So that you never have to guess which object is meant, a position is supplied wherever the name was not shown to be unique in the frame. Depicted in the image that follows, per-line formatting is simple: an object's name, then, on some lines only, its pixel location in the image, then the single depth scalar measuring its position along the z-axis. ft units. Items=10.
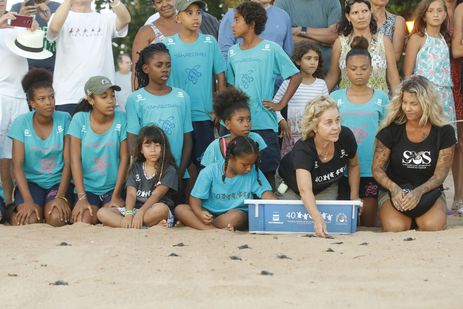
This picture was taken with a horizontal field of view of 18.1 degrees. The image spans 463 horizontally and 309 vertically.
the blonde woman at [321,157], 34.31
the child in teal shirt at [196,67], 39.04
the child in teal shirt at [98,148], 38.36
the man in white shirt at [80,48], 40.33
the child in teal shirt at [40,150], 38.64
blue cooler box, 33.43
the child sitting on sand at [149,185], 36.02
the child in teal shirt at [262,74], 38.25
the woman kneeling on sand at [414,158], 34.47
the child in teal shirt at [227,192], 35.28
